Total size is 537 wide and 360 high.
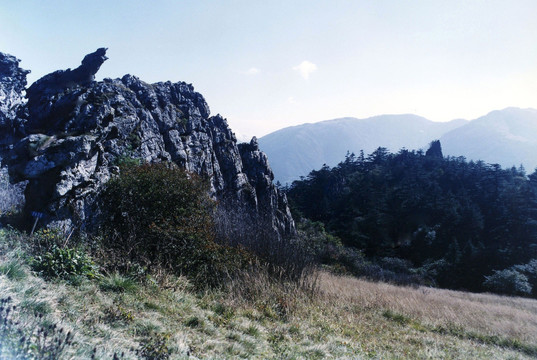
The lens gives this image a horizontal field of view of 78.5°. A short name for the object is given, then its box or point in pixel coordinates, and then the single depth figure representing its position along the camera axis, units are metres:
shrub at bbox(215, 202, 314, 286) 8.07
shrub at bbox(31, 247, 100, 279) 4.80
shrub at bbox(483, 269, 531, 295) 23.98
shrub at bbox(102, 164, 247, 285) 7.09
